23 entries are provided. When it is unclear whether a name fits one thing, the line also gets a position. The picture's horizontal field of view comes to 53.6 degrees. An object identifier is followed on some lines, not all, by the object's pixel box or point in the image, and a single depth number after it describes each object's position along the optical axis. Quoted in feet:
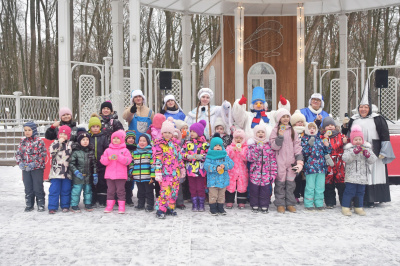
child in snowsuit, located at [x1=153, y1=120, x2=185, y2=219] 19.76
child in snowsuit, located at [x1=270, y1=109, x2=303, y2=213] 20.89
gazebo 33.53
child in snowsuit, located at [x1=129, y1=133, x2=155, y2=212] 20.61
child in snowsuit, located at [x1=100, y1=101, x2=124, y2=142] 22.25
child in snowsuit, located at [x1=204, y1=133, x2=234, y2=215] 20.08
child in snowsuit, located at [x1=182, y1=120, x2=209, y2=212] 20.89
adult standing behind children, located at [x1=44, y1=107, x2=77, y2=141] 21.67
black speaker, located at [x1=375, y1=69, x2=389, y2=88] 44.21
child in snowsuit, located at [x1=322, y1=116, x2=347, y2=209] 21.67
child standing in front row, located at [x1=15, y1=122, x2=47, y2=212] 20.99
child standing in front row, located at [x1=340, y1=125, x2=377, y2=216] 20.20
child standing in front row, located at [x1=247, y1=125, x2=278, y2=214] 20.65
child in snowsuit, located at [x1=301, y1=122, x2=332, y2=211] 20.89
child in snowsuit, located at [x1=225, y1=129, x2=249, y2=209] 21.35
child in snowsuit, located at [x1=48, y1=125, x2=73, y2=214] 20.54
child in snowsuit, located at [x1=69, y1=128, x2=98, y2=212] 20.85
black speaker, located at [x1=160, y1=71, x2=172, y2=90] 46.03
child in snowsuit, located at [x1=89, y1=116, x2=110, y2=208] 21.58
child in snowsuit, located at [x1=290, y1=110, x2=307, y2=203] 21.59
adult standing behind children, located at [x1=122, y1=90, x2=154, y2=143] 23.27
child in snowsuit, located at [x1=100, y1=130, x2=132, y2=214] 20.54
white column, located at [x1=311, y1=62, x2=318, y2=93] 50.45
